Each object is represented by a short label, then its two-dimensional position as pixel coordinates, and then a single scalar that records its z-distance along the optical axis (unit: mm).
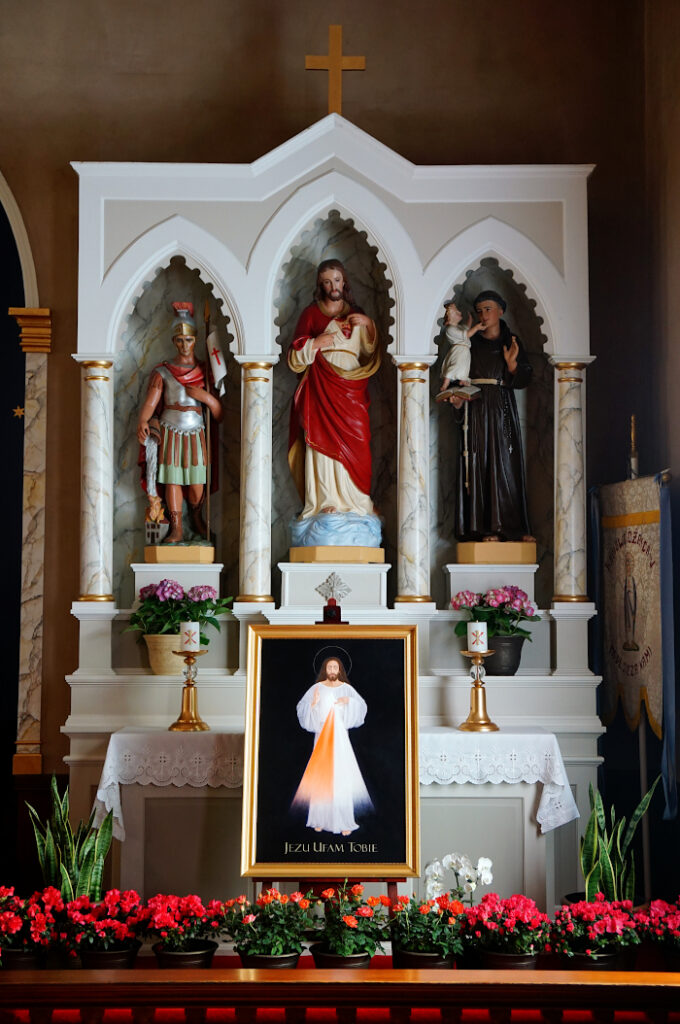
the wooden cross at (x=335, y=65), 6711
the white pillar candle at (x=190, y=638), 6004
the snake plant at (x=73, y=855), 4789
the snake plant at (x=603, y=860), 4727
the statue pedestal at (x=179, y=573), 6598
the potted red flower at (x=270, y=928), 3857
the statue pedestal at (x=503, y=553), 6566
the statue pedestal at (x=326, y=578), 6484
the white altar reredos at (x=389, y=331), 6445
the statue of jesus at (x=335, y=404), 6684
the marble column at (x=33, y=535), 7082
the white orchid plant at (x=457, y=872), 4582
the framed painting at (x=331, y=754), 5219
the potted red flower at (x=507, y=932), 3814
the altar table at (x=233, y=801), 5785
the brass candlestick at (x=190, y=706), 5973
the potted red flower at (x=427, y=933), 3805
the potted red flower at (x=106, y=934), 3918
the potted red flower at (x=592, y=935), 3879
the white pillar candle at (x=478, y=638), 6059
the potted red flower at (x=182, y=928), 3906
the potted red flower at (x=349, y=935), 3838
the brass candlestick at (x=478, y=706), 5969
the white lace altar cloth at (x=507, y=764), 5750
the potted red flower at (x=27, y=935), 3881
